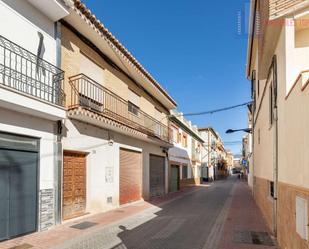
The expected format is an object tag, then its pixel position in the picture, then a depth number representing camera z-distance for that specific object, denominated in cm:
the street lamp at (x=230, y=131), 2154
